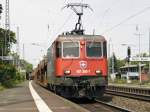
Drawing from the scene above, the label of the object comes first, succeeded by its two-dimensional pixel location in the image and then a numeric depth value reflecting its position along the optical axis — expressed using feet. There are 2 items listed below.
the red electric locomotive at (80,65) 80.28
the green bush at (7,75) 169.30
